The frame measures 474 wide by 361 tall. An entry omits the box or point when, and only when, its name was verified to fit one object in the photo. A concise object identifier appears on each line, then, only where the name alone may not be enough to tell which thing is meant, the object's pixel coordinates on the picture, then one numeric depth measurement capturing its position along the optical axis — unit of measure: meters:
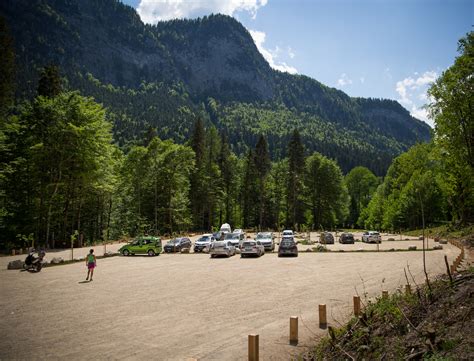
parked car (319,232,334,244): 45.44
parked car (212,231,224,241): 41.41
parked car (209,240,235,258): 30.84
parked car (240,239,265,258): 30.16
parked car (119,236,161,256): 33.44
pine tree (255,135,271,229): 77.19
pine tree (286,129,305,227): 74.69
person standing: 18.92
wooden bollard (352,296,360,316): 10.91
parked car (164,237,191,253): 36.31
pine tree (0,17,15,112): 26.41
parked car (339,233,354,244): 47.08
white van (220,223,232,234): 51.56
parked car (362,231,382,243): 46.64
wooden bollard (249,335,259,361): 7.85
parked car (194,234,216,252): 36.12
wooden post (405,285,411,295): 10.91
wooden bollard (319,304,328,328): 10.95
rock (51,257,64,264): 26.35
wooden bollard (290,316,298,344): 9.55
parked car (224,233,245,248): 34.91
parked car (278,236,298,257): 29.70
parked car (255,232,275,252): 35.33
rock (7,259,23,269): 23.31
